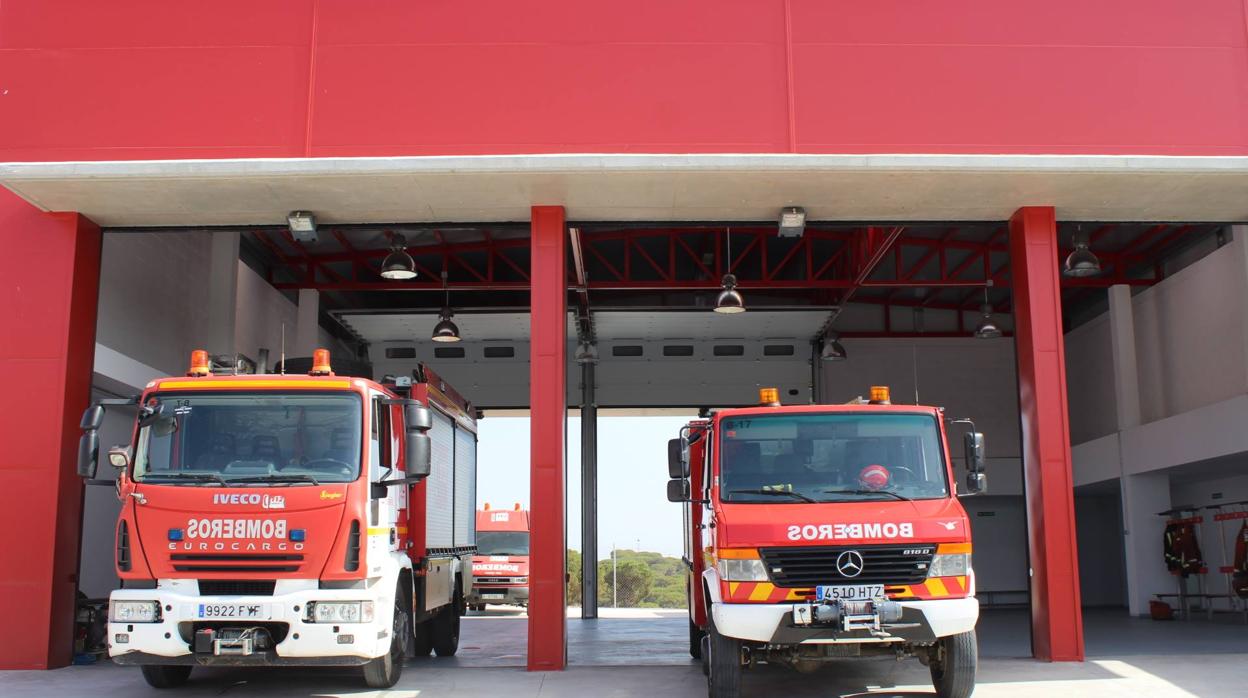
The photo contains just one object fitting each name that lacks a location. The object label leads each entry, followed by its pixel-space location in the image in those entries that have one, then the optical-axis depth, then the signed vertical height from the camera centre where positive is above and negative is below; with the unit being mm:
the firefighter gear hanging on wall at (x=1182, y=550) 21594 -414
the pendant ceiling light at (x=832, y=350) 22922 +3679
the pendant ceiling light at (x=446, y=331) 19297 +3445
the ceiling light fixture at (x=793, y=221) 11969 +3310
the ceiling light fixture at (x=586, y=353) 22625 +3573
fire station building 11109 +3913
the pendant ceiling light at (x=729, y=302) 16812 +3418
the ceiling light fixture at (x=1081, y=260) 14727 +3543
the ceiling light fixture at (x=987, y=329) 20875 +3734
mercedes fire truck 8070 -84
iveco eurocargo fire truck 8281 +103
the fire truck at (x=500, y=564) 23859 -712
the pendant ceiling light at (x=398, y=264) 14375 +3425
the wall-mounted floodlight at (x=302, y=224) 12047 +3310
